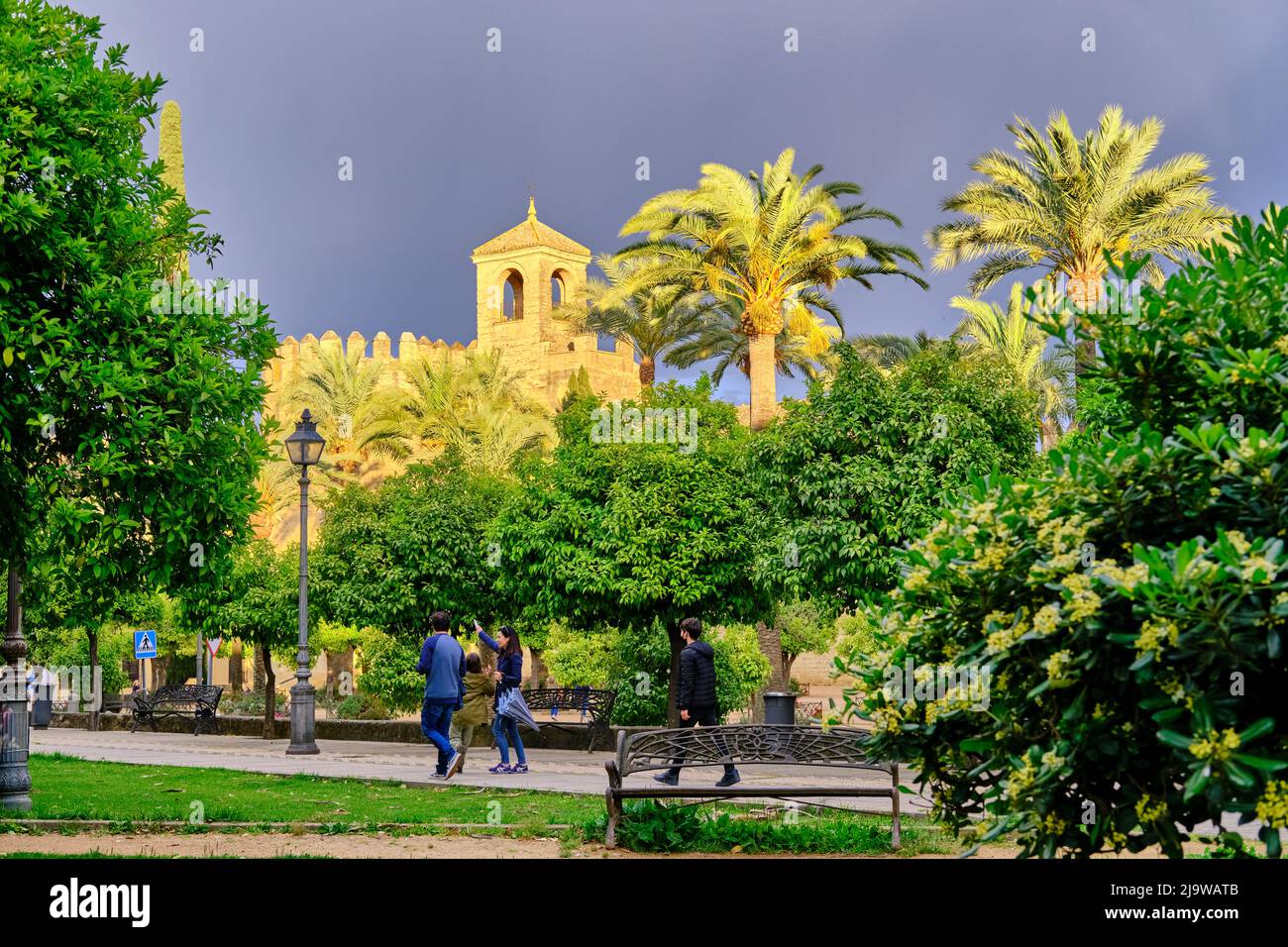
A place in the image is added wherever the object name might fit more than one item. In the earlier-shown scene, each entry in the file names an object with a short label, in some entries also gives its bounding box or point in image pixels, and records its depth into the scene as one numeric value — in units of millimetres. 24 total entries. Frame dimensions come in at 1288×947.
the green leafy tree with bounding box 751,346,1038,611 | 19500
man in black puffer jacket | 13664
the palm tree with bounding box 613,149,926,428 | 27438
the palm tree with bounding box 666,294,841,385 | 35781
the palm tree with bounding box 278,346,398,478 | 53344
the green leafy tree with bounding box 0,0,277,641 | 10680
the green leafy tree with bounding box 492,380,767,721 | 21219
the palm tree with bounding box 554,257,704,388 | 39406
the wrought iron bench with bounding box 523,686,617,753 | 21188
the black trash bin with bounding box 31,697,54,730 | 33688
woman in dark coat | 17016
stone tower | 73312
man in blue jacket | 15531
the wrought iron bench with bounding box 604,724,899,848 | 10109
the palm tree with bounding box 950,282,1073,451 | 36750
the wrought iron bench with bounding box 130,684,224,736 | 29625
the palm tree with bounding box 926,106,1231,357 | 27172
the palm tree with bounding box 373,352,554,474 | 46531
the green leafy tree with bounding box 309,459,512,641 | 24828
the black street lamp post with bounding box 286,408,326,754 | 21812
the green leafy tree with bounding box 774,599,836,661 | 36375
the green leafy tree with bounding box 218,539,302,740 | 27344
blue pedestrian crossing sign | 33875
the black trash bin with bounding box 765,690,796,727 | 17406
